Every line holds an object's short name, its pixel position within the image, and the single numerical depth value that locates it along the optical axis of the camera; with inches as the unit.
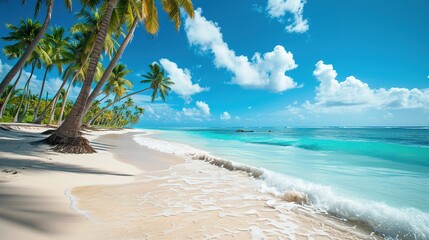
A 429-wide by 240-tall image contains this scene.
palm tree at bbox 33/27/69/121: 894.4
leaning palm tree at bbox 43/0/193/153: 331.5
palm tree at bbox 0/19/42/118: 767.7
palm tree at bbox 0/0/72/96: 442.6
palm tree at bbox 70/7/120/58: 638.1
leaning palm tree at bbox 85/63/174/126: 1138.0
